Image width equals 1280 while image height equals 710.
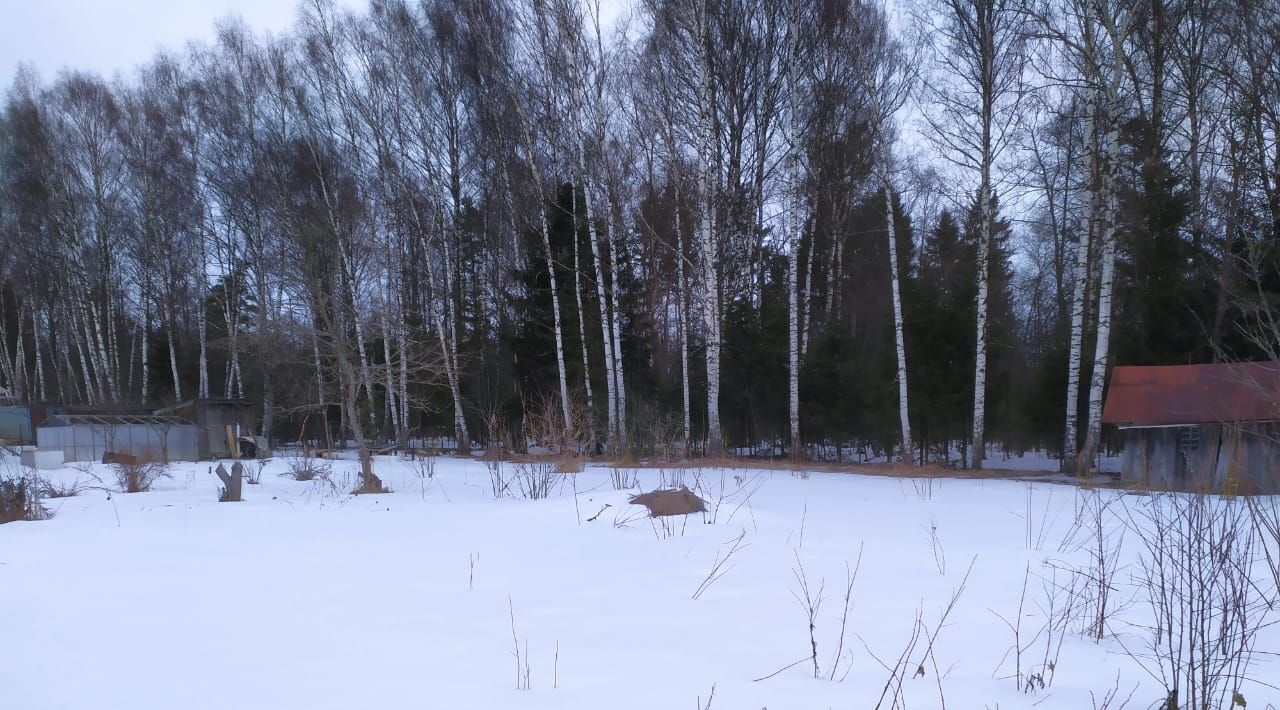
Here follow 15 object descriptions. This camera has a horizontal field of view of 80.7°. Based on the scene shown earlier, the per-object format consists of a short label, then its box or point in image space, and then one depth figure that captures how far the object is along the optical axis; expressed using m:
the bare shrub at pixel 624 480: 9.46
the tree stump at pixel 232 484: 9.47
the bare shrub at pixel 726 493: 7.28
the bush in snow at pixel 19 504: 7.94
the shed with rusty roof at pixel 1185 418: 10.35
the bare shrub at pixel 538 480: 9.23
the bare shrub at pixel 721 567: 4.78
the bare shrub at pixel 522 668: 3.20
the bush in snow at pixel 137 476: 10.75
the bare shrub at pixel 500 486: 9.40
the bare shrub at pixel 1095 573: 4.01
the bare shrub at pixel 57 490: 9.76
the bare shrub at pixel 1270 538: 3.74
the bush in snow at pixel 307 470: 12.35
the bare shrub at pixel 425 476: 11.11
